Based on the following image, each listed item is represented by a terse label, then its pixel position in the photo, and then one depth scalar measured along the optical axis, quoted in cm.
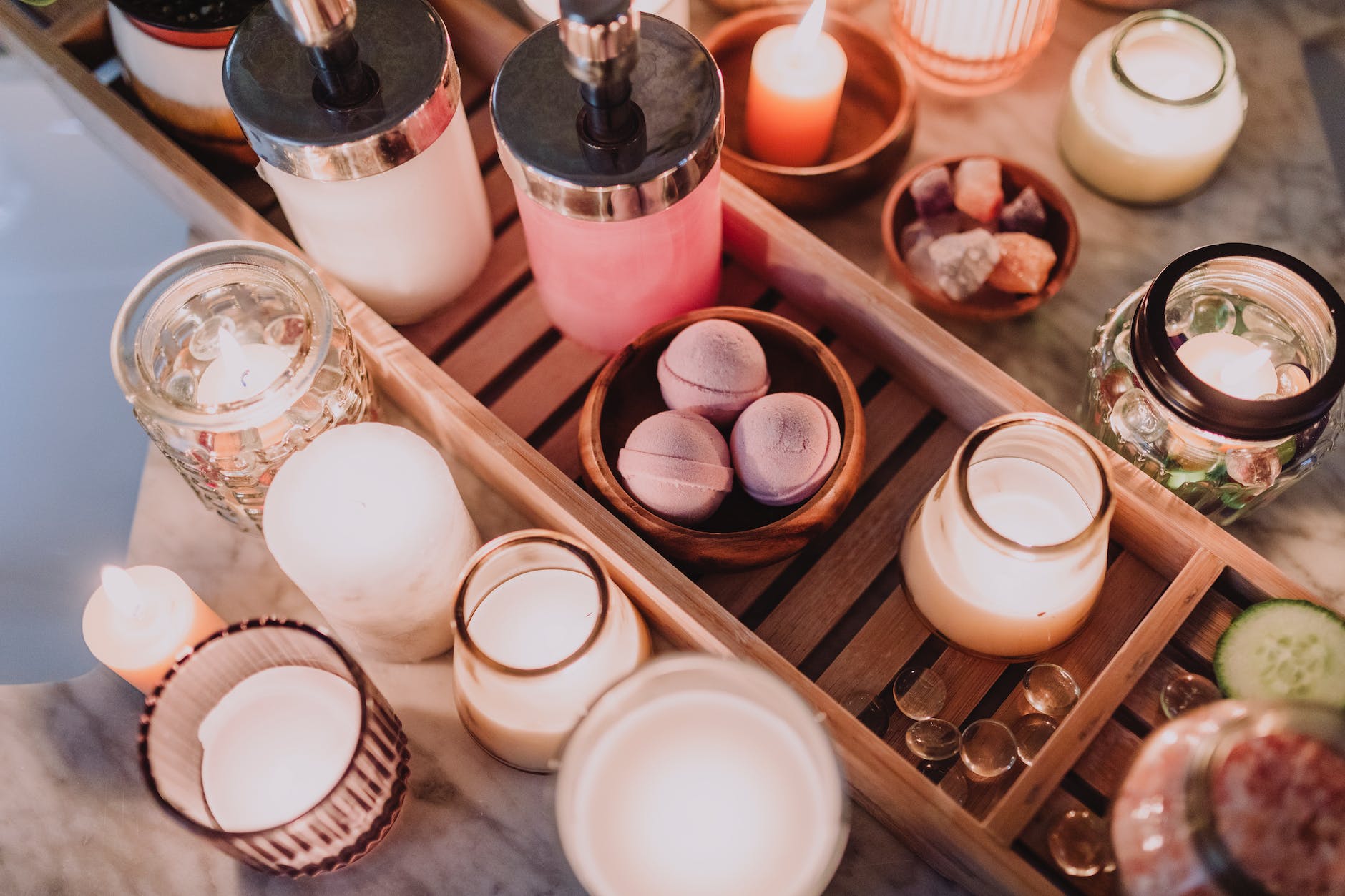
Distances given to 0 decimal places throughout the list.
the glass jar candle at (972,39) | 62
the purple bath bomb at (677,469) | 50
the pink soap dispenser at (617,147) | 47
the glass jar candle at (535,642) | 45
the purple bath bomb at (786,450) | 50
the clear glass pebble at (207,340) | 58
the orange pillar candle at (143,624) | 51
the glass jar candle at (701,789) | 39
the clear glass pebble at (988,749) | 49
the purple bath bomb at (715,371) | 52
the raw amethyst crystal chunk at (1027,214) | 60
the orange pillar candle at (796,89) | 59
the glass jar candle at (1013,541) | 45
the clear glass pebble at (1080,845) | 46
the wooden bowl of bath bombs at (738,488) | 49
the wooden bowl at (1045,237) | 58
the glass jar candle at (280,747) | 46
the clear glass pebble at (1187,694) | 49
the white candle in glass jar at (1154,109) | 60
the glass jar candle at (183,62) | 56
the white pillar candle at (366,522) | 49
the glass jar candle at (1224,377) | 46
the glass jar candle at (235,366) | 50
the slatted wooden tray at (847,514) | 47
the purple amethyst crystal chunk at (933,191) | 60
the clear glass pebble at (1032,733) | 50
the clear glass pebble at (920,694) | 51
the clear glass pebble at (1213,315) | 56
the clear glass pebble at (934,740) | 50
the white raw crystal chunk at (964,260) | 57
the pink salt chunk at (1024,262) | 58
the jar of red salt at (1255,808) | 33
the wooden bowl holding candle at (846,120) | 61
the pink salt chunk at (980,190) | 60
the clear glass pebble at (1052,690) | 50
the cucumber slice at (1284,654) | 46
